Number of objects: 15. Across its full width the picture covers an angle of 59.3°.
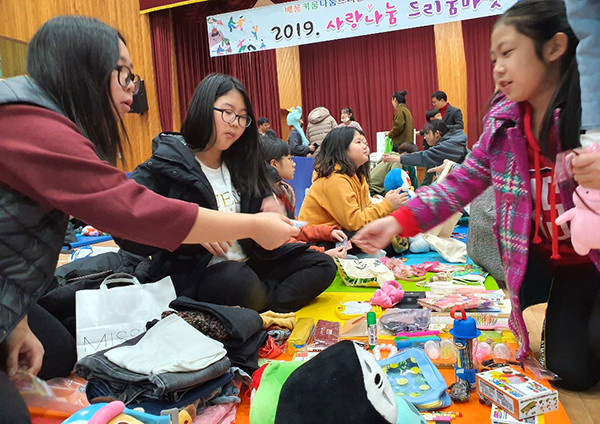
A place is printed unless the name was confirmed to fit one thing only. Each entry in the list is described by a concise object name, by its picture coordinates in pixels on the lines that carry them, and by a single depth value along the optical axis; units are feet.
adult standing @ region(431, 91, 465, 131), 20.31
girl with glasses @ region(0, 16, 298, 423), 3.18
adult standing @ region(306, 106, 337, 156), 27.07
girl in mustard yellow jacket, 10.11
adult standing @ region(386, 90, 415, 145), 23.22
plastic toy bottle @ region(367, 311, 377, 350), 6.10
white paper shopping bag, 5.74
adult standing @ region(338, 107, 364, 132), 26.53
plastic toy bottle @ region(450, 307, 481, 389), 5.17
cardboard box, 4.29
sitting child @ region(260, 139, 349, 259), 9.25
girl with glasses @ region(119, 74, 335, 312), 7.06
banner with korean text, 17.39
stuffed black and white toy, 3.24
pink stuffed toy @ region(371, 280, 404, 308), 7.88
